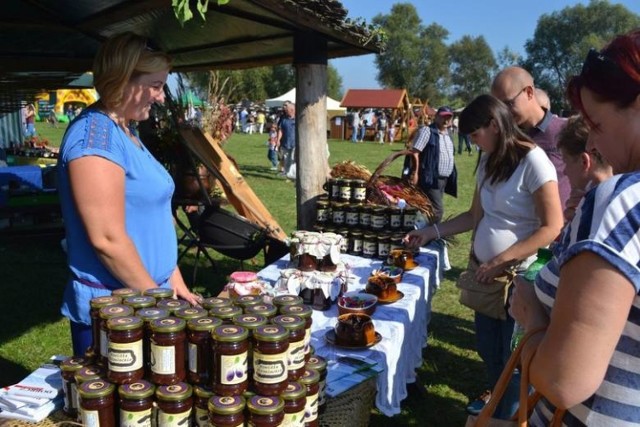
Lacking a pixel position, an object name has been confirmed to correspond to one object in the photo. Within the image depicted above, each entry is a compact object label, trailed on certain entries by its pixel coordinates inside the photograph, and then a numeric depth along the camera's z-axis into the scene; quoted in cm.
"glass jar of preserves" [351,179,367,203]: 427
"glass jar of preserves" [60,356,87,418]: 179
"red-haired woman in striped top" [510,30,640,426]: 103
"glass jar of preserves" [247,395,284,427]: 160
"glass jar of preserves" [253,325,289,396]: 165
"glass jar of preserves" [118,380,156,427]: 160
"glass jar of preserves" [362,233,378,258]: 400
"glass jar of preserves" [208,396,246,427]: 158
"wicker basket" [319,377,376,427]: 208
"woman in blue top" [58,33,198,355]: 206
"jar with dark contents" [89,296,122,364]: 180
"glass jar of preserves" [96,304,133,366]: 172
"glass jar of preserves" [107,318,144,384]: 163
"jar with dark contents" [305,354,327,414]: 193
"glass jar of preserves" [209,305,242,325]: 179
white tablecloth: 249
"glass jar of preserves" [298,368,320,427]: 180
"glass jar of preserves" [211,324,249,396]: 162
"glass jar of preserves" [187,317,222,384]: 169
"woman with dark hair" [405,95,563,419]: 280
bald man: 342
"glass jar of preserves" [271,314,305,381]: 176
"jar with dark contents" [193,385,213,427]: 165
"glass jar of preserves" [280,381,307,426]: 169
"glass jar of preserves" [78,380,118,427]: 162
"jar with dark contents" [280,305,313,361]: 189
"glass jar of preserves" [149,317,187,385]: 164
